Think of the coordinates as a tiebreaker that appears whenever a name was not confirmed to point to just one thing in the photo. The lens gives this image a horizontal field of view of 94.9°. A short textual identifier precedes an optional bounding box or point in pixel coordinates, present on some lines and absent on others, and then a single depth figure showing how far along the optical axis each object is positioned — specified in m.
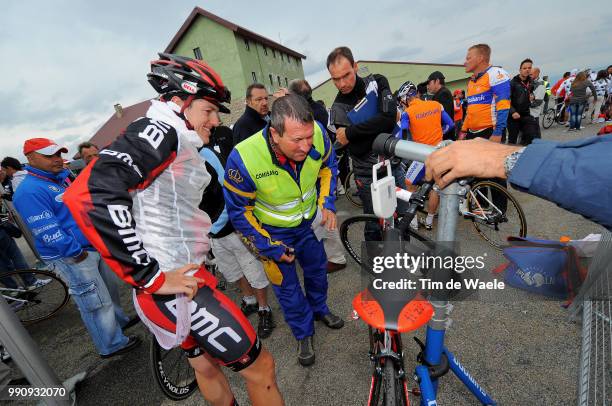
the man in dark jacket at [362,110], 3.13
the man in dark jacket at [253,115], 4.02
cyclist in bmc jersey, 1.24
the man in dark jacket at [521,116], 5.53
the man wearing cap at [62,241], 2.68
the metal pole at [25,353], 2.02
